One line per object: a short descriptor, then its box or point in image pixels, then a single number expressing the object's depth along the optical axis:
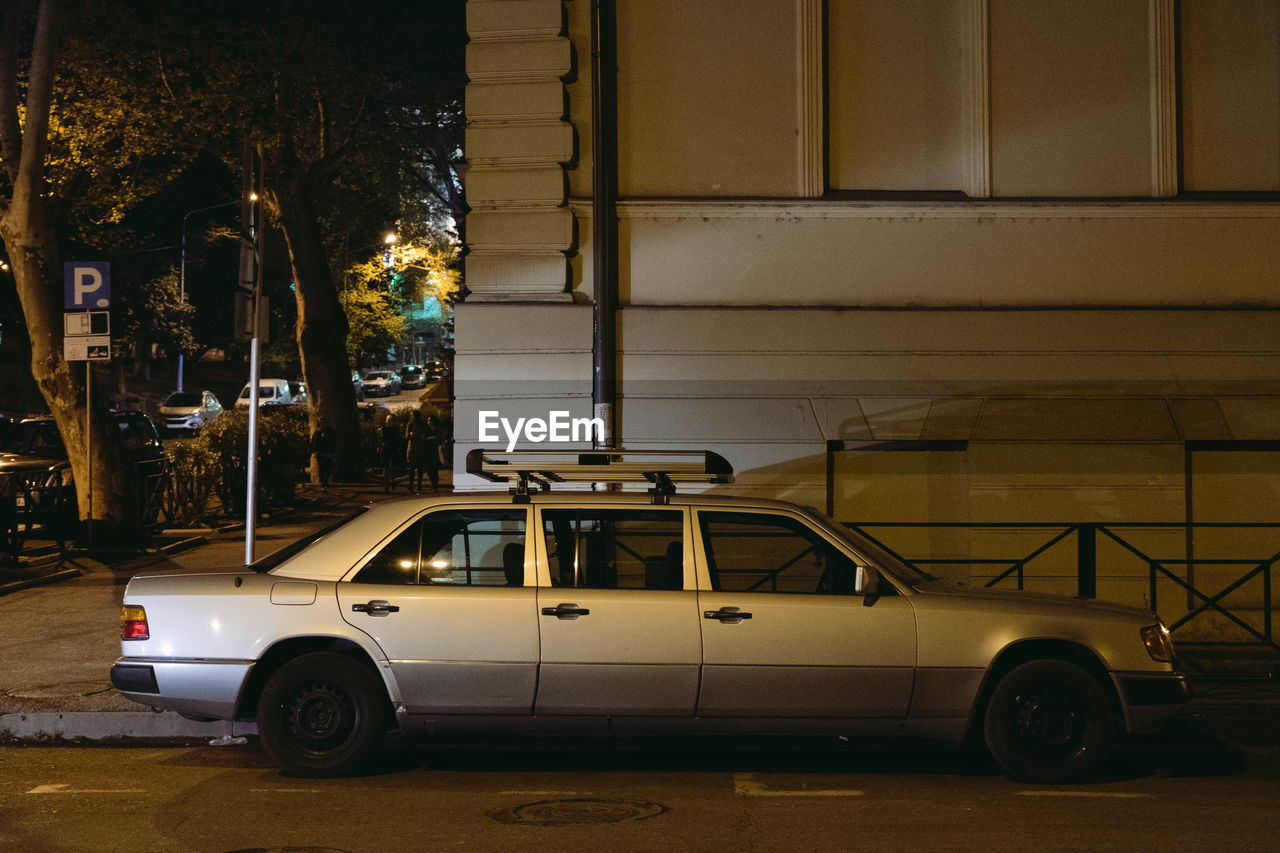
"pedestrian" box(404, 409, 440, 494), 24.92
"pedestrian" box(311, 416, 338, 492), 28.09
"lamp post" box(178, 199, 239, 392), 53.03
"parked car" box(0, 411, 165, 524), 16.72
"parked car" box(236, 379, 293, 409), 56.12
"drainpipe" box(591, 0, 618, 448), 12.12
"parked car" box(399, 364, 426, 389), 87.91
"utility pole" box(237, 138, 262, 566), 10.55
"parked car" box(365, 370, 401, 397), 74.31
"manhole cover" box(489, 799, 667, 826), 6.53
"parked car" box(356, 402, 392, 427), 35.44
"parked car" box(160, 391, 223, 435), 47.06
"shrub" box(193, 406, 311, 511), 20.48
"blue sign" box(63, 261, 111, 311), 14.92
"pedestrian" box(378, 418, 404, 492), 30.64
